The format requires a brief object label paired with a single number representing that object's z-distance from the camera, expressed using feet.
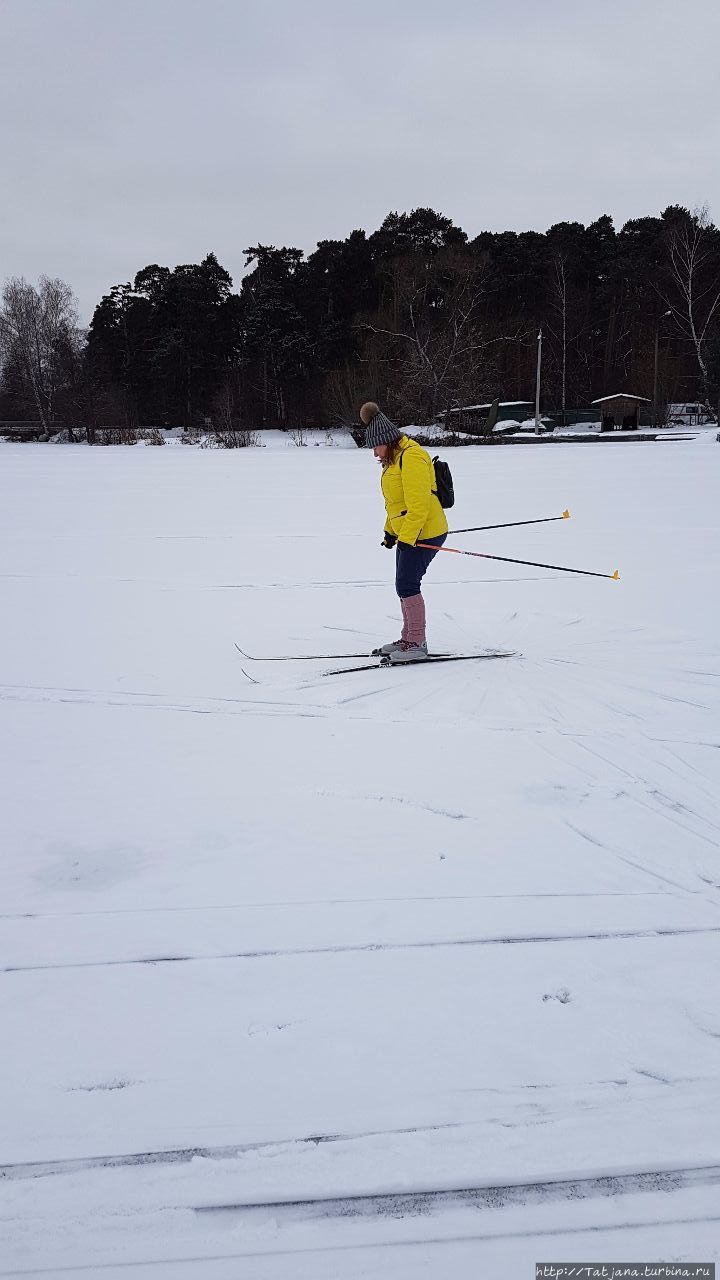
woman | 16.71
